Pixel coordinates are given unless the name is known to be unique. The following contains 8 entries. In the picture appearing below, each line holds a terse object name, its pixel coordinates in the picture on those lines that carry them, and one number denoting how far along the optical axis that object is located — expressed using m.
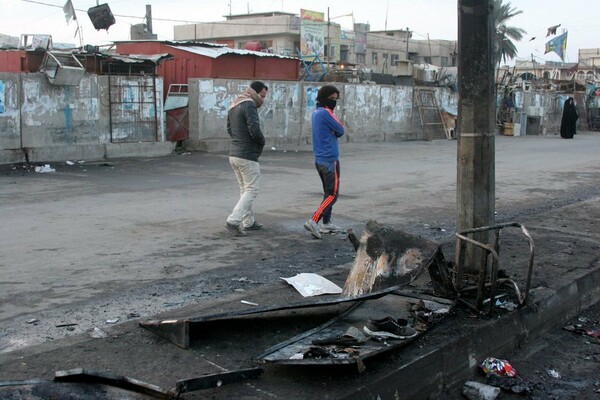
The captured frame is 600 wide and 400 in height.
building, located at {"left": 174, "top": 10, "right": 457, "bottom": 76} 53.67
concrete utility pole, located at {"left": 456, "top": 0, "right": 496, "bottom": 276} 5.27
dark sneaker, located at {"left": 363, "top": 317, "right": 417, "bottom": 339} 4.20
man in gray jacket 8.13
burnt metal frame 4.86
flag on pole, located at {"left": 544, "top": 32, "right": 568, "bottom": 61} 41.97
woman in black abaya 31.53
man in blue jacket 8.12
